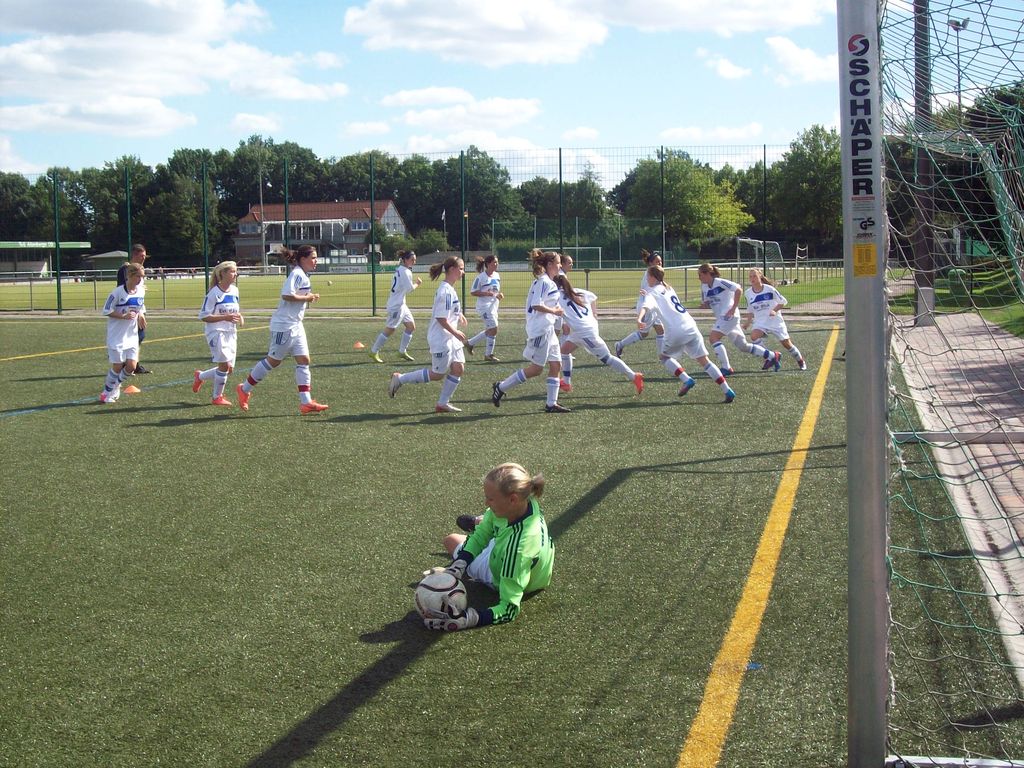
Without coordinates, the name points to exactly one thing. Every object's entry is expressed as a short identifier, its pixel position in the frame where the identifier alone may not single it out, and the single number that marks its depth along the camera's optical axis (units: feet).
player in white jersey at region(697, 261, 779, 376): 46.80
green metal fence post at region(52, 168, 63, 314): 93.63
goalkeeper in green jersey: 15.76
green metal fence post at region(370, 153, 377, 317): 85.54
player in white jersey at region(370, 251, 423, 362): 54.80
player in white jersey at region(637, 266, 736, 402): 40.78
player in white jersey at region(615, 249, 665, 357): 43.66
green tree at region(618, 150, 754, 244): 100.42
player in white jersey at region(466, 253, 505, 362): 54.85
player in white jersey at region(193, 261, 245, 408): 40.32
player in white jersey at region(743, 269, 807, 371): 48.67
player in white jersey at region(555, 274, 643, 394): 38.83
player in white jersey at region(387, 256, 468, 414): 36.73
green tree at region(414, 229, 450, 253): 127.85
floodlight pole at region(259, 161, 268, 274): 137.28
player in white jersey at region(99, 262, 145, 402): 41.14
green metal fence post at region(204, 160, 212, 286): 96.43
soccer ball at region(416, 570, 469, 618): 15.38
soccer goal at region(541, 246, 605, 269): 111.34
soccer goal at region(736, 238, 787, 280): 101.78
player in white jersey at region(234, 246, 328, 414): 37.78
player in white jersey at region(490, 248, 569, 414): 37.60
